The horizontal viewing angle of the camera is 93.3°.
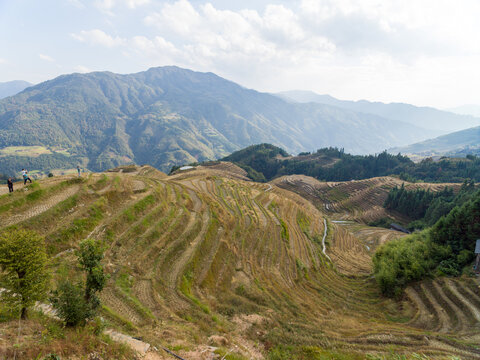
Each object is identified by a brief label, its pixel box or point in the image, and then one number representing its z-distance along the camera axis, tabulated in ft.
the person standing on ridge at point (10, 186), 69.67
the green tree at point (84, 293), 35.46
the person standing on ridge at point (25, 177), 73.72
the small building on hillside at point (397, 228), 281.13
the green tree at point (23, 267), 33.78
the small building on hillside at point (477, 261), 91.66
